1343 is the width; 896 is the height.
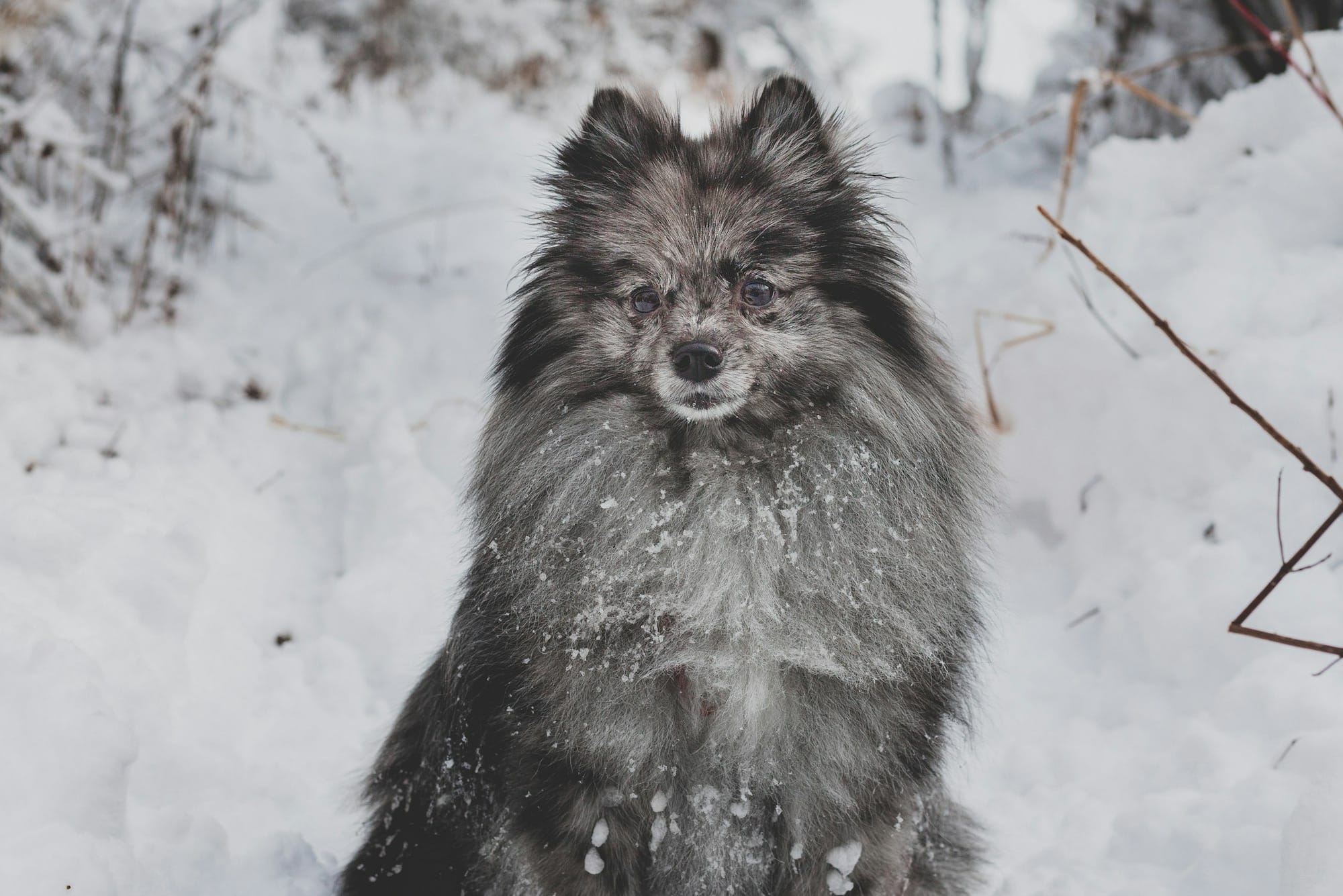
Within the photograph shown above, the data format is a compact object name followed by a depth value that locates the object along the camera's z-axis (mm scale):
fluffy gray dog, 2457
